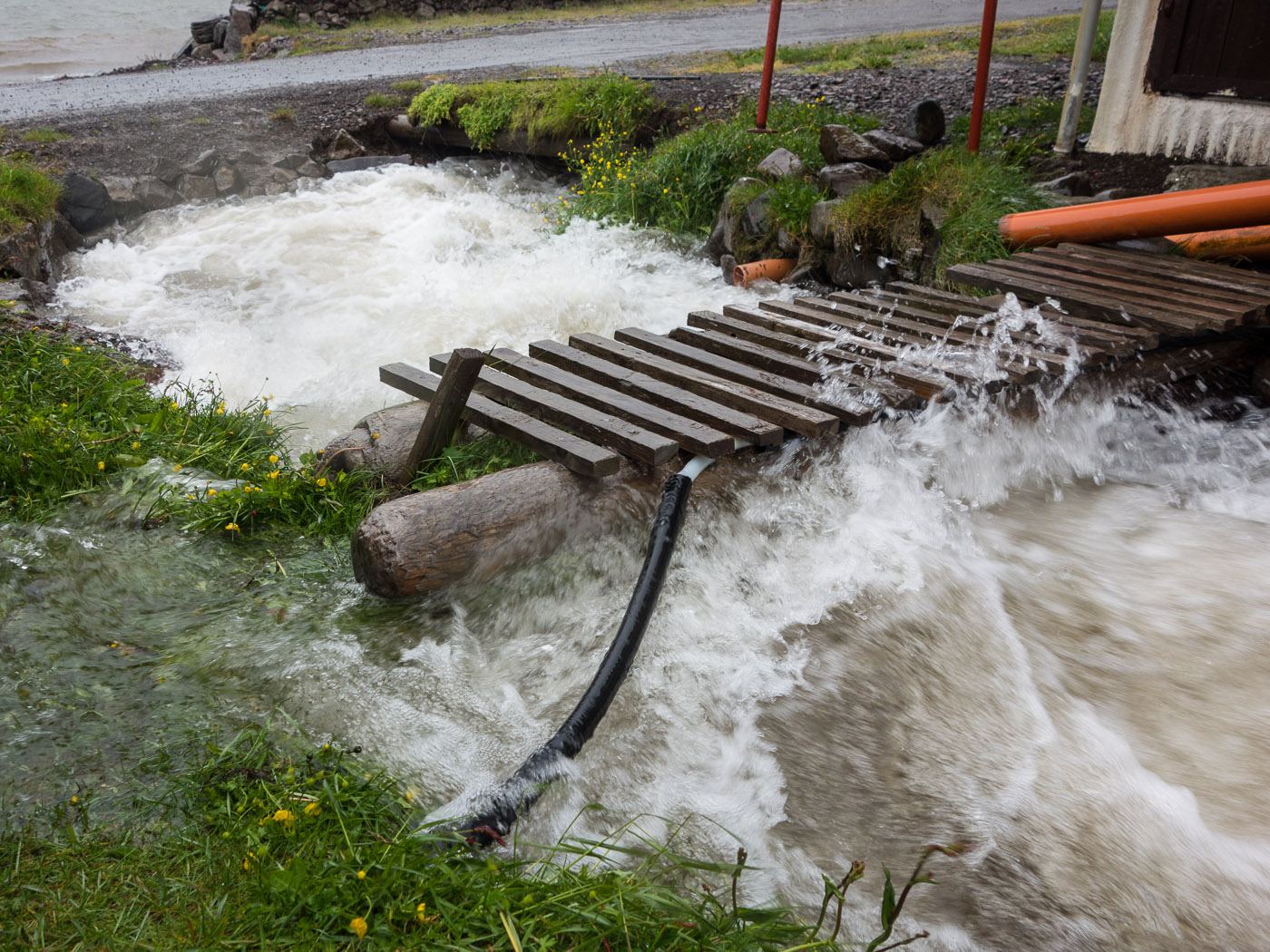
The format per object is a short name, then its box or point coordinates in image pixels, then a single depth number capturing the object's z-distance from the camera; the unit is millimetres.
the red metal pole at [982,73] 6801
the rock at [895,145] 7523
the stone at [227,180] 9766
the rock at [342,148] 10758
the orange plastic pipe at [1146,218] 5234
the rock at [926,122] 7688
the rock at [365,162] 10453
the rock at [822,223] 6938
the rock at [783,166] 7625
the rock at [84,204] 8406
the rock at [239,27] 18484
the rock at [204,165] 9664
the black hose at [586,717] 2340
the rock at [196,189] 9523
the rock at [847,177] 7090
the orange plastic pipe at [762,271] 7207
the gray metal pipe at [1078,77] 6840
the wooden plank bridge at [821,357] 3725
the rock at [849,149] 7332
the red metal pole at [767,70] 8094
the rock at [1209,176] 6137
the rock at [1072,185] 6648
